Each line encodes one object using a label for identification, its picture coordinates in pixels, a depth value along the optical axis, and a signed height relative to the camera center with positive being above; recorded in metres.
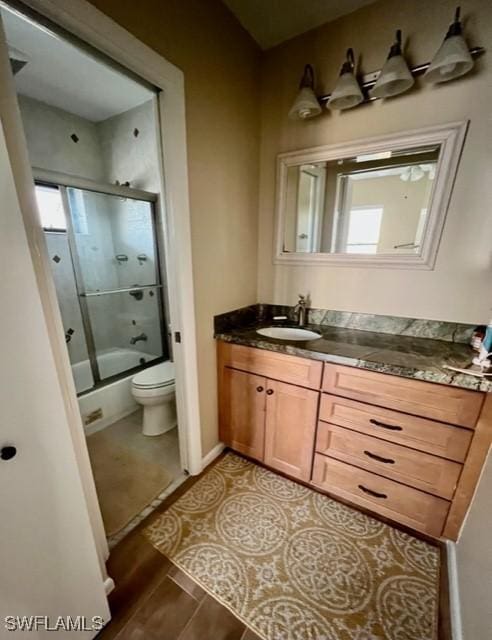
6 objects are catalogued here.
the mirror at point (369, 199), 1.37 +0.30
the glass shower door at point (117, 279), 2.49 -0.33
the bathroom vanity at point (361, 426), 1.11 -0.86
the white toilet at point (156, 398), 1.92 -1.09
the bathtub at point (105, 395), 2.06 -1.18
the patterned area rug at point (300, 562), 1.01 -1.38
